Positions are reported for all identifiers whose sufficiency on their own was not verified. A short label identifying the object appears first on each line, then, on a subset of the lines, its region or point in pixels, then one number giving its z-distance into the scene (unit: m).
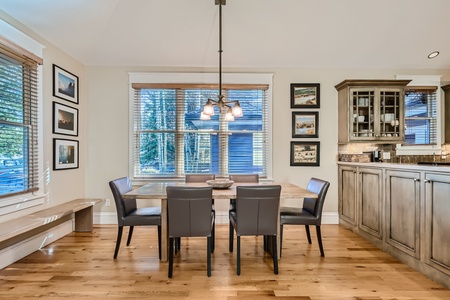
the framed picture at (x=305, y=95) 4.09
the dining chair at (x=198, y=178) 3.48
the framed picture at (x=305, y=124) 4.09
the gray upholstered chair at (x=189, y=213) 2.29
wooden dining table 2.46
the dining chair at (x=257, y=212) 2.34
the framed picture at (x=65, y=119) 3.35
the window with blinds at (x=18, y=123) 2.58
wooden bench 2.34
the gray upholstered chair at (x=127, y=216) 2.71
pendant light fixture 2.65
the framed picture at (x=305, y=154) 4.10
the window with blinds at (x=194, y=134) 4.12
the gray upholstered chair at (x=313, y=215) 2.78
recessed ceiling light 3.82
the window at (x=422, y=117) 4.10
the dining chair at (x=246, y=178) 3.41
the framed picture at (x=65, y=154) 3.34
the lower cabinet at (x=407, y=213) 2.20
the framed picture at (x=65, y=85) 3.35
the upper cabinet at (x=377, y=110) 3.80
